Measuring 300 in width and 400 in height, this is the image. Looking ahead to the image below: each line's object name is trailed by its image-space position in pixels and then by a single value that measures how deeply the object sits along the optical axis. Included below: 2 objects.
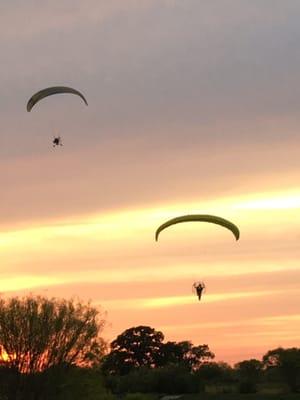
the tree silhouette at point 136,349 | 131.74
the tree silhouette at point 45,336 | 60.50
